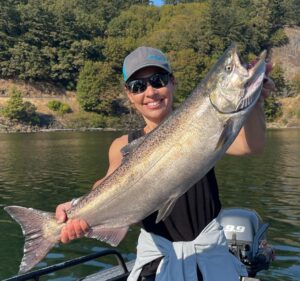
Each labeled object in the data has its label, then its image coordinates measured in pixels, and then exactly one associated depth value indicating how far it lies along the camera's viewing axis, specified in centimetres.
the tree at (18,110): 5362
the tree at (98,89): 6141
